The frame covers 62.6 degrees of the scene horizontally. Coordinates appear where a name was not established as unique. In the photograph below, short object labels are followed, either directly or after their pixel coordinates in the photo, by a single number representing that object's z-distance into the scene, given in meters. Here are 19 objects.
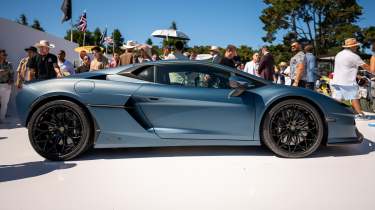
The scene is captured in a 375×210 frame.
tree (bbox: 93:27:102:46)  67.34
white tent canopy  14.04
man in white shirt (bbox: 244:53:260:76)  7.89
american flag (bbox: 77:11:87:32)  20.66
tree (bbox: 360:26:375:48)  29.11
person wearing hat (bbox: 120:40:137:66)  6.68
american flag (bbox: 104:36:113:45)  25.59
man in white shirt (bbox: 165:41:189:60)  6.04
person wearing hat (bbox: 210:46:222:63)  6.83
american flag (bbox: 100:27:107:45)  29.42
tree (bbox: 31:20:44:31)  82.19
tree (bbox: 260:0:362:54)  27.59
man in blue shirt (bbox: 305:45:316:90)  6.58
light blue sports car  3.33
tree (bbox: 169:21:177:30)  72.62
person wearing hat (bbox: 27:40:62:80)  5.68
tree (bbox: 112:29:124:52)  74.12
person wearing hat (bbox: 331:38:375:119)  5.80
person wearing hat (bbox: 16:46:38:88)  6.55
